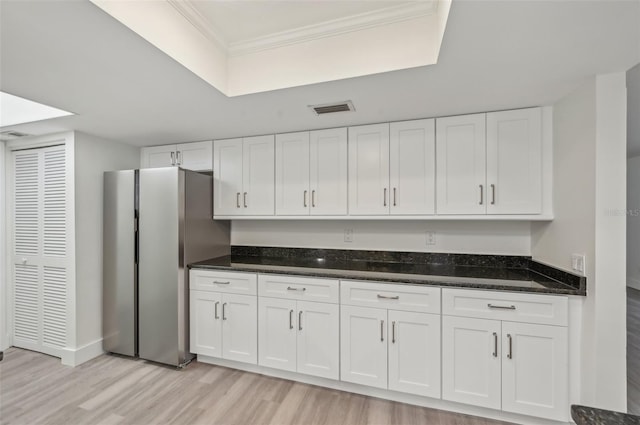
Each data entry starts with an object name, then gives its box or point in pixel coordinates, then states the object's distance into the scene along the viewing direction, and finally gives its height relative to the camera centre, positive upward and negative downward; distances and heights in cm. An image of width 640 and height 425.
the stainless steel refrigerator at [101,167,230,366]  255 -41
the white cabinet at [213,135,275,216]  282 +35
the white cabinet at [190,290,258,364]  246 -102
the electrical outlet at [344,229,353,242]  289 -24
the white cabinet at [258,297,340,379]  223 -101
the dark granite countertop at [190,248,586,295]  189 -49
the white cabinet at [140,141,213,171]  302 +60
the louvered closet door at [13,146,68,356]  274 -39
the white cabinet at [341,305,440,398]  200 -101
